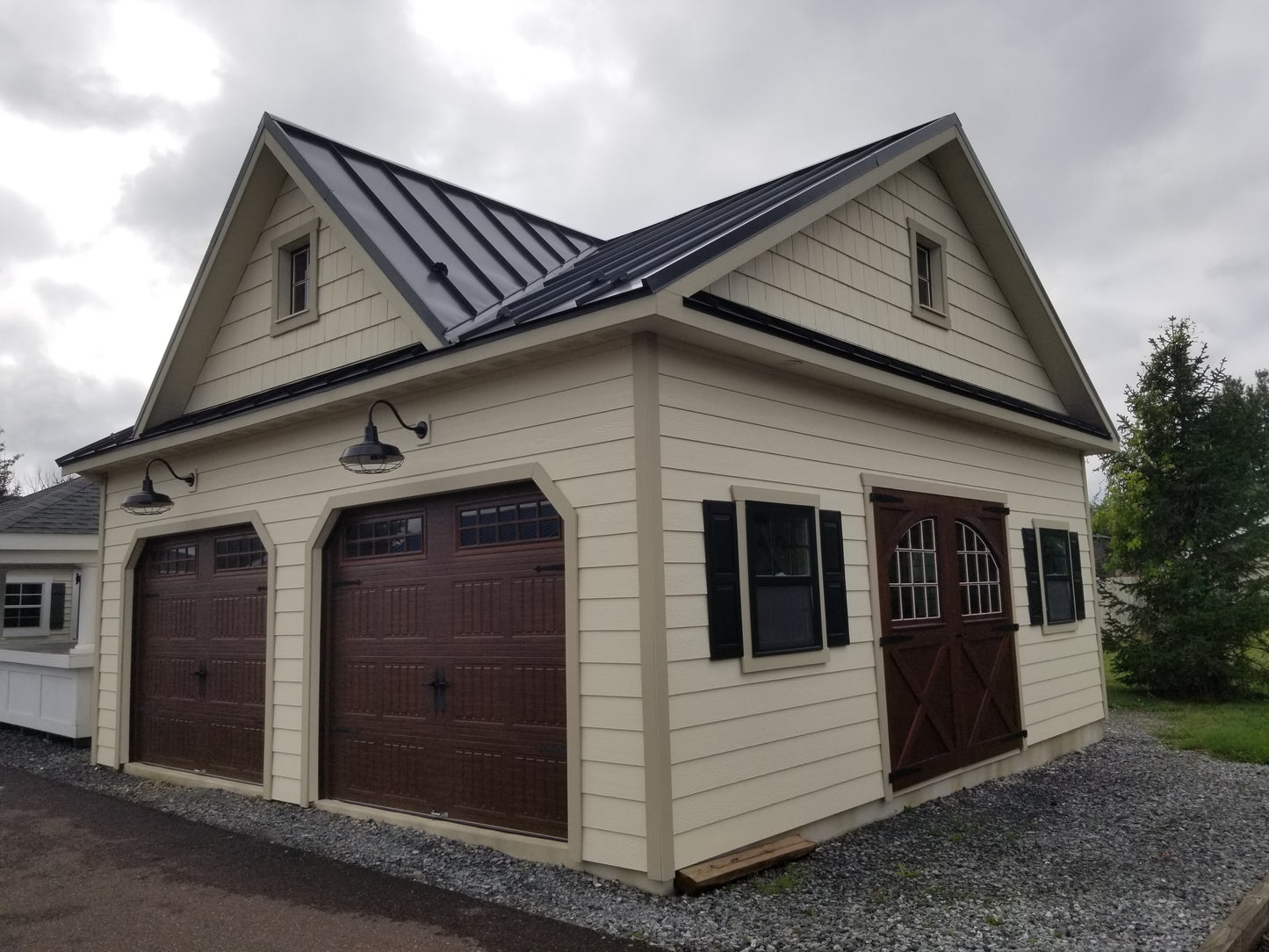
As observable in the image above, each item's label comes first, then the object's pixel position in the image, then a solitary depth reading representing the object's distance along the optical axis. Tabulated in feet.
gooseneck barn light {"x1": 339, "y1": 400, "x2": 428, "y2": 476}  20.11
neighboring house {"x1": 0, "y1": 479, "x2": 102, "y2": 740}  34.94
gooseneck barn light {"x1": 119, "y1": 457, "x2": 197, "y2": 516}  27.12
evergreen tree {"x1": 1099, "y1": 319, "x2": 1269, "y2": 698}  43.47
